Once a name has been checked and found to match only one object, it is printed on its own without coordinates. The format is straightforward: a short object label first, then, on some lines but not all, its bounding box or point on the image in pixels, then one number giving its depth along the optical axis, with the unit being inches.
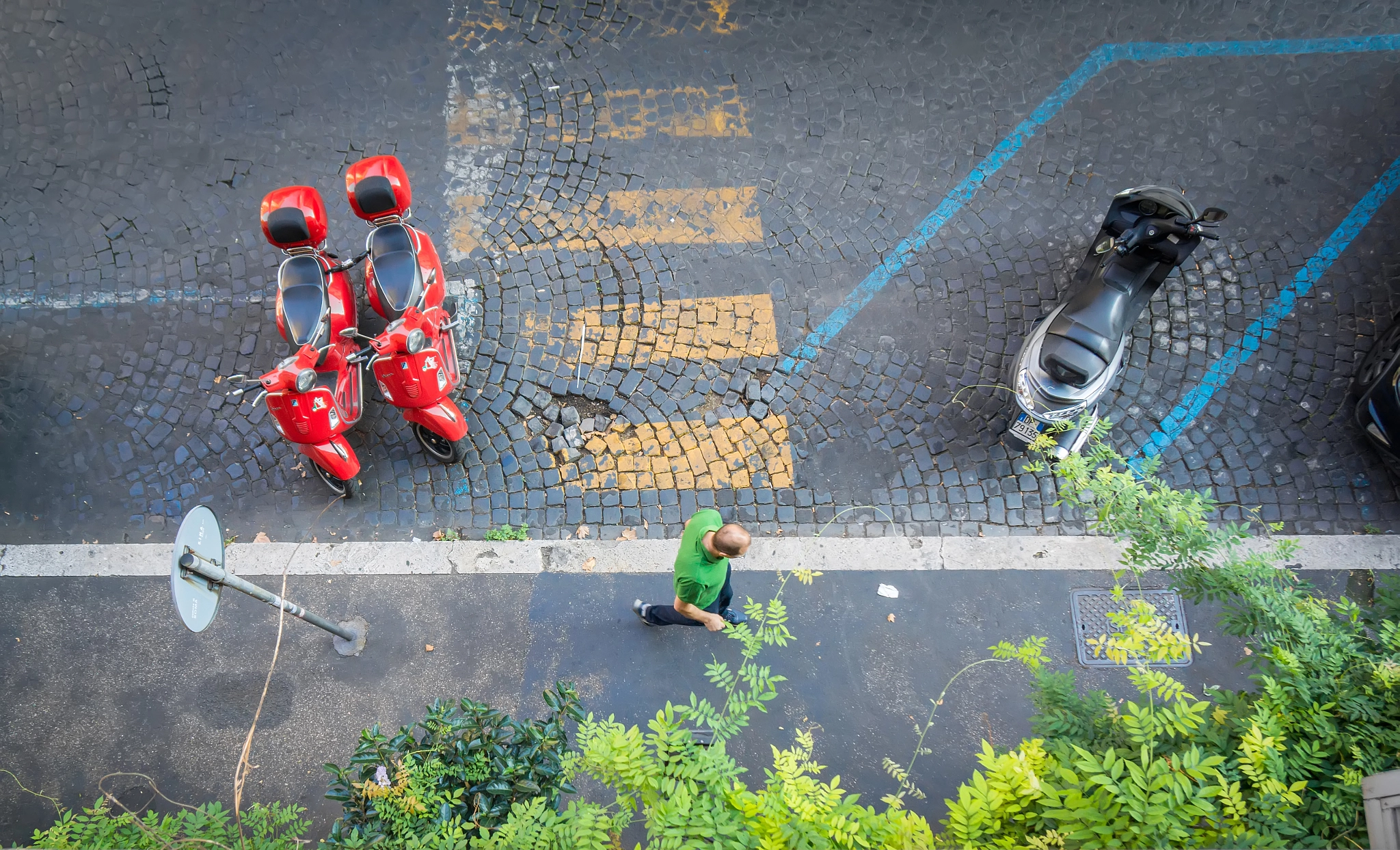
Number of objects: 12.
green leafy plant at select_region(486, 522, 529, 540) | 243.3
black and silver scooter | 230.5
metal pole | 140.0
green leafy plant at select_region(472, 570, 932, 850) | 115.6
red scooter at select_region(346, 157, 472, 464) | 219.5
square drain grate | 227.0
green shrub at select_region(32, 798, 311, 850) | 140.6
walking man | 181.3
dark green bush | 139.4
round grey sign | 136.3
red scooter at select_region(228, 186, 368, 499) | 212.8
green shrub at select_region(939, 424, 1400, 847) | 118.3
